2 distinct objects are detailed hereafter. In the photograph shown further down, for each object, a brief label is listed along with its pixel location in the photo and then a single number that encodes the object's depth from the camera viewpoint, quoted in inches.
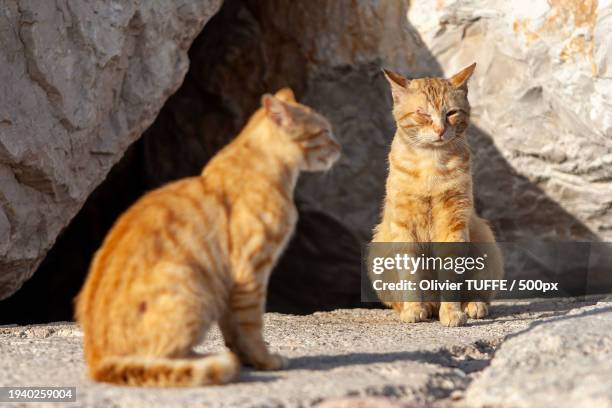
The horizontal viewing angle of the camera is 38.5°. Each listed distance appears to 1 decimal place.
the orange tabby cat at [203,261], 106.5
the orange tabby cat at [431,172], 178.7
